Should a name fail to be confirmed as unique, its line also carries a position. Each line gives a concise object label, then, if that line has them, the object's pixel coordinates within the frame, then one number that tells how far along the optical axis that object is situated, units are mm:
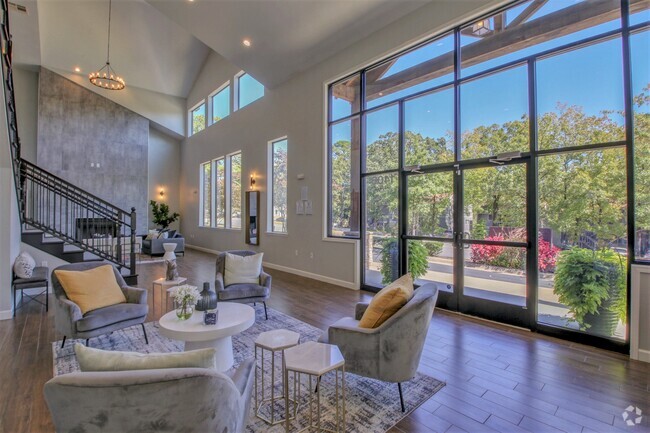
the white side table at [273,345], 2184
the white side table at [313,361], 1840
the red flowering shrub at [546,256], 3828
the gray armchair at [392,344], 2287
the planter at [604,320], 3379
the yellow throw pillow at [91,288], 3246
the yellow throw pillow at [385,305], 2420
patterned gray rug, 2195
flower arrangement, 2893
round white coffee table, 2652
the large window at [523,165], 3361
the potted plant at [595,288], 3367
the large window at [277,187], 8156
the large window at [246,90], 8914
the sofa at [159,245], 10000
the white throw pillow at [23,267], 4496
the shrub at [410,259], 5137
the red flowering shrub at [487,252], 4297
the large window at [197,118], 12141
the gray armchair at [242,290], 4180
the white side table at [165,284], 4527
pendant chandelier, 8315
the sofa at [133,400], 1129
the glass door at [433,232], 4781
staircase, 4852
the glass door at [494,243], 4090
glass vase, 2912
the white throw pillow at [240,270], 4488
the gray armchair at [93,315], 3025
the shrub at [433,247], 4922
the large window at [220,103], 10562
